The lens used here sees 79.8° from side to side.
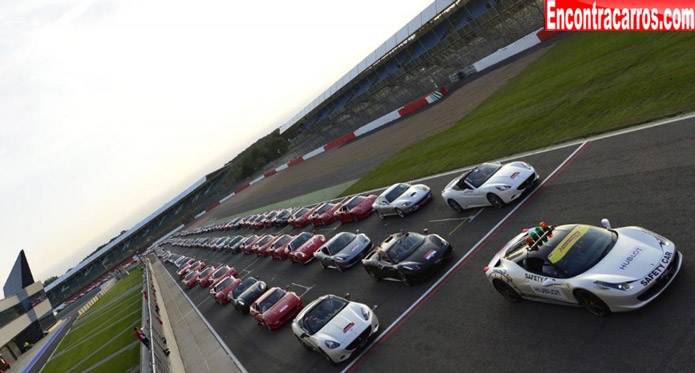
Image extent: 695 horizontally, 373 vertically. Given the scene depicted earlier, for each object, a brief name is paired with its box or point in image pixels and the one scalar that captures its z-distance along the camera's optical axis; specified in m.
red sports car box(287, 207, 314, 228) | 33.00
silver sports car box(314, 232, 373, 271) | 19.14
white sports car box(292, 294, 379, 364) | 12.25
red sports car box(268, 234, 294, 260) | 28.77
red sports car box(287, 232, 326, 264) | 24.50
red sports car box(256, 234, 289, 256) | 30.55
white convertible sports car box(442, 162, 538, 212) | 14.89
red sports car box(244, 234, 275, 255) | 33.47
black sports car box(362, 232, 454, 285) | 13.64
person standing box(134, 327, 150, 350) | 15.45
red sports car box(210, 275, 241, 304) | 26.91
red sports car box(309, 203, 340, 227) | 28.59
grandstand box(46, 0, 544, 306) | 44.78
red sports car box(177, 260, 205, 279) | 42.39
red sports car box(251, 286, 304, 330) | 17.89
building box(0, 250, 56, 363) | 52.53
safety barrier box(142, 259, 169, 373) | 13.48
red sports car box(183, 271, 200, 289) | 38.05
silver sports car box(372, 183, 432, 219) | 20.30
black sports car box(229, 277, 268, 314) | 22.58
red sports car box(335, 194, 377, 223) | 24.77
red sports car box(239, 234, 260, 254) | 36.94
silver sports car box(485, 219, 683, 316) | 7.50
